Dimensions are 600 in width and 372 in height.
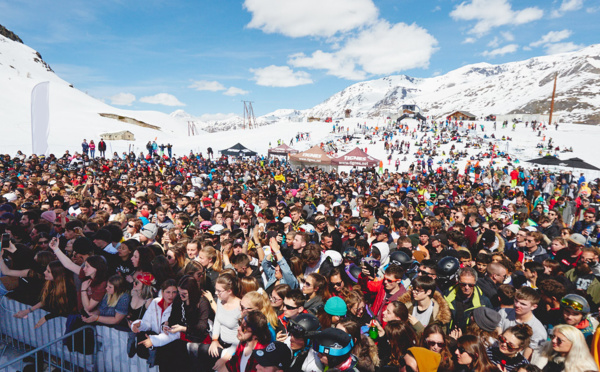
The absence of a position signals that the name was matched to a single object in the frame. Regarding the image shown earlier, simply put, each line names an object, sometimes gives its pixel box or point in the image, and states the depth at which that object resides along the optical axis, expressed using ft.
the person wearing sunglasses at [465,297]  12.41
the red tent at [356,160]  73.10
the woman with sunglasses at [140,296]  12.67
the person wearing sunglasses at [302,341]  9.01
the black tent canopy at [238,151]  92.19
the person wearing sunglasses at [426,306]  11.79
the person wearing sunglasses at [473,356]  9.11
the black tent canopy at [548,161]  58.44
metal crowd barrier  12.87
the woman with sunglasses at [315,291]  12.24
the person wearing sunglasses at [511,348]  9.47
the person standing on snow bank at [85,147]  85.53
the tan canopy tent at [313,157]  81.25
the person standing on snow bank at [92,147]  86.32
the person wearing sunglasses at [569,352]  8.95
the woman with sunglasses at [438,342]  9.49
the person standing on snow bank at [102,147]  87.09
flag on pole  61.26
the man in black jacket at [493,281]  13.19
